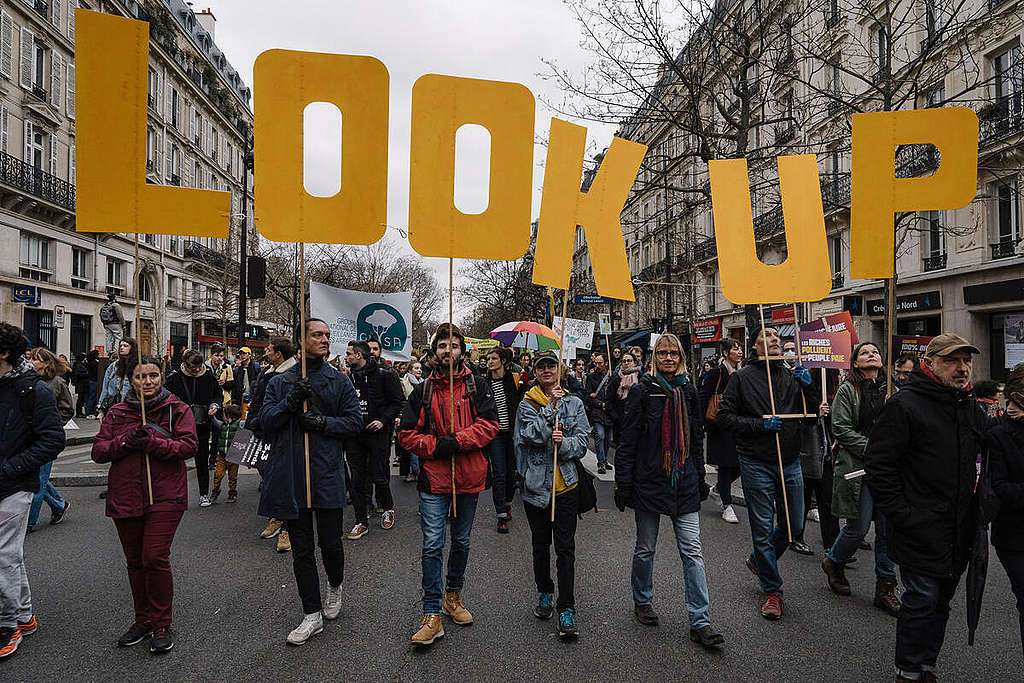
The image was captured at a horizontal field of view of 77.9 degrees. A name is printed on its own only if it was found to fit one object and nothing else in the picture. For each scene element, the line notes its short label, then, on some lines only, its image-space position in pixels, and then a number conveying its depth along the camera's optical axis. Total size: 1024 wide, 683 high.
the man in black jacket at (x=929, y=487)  3.16
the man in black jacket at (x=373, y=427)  6.41
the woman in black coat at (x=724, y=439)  6.94
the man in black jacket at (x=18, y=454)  3.73
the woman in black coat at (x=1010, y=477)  3.13
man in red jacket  3.96
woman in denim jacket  4.15
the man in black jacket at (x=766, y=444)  4.40
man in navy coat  3.90
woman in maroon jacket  3.80
